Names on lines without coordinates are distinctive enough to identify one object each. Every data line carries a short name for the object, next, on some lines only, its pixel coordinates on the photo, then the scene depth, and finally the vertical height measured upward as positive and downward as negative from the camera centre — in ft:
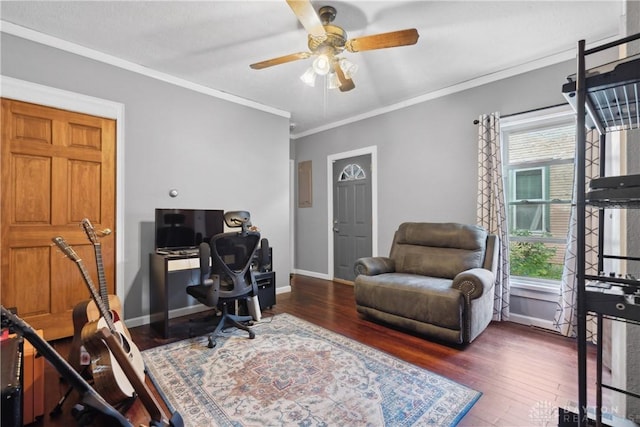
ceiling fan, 6.42 +4.03
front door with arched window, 15.33 -0.03
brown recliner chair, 8.11 -2.19
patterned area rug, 5.41 -3.73
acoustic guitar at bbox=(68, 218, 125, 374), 6.17 -2.25
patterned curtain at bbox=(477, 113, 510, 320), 10.23 +0.56
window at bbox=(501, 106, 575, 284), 9.77 +0.88
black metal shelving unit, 2.81 +0.20
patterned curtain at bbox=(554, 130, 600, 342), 8.39 -1.45
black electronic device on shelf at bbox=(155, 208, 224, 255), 10.12 -0.58
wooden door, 7.96 +0.22
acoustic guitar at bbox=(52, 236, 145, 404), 4.77 -2.57
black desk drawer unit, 11.28 -2.95
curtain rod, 9.50 +3.47
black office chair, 8.15 -1.74
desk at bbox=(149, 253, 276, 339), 9.05 -2.62
